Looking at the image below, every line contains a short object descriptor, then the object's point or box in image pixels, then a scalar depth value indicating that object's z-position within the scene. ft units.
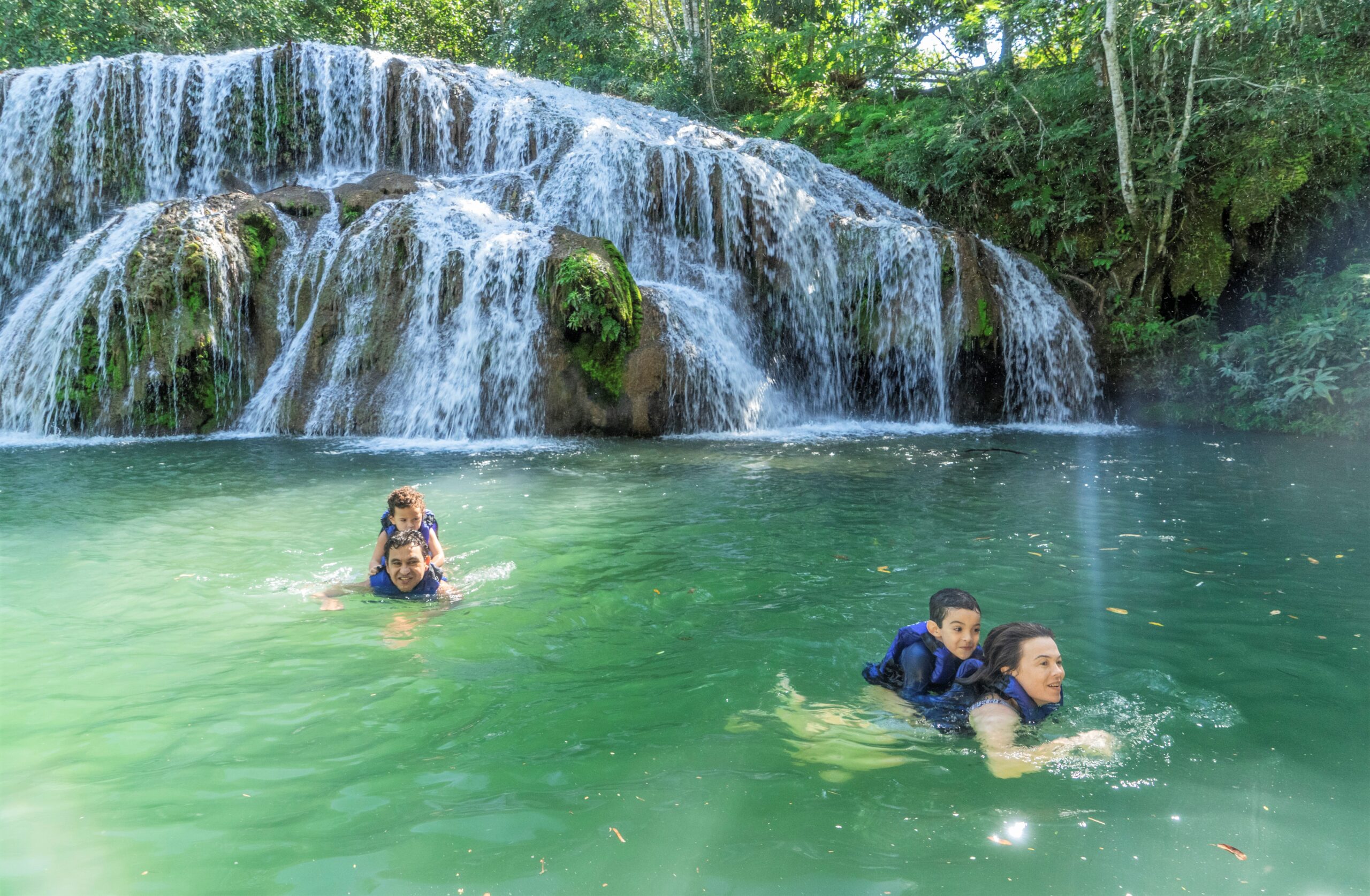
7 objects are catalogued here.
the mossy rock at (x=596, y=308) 39.55
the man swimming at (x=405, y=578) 15.51
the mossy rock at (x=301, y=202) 47.62
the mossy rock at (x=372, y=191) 48.21
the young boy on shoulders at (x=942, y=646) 11.59
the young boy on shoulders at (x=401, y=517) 16.58
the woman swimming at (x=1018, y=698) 10.13
